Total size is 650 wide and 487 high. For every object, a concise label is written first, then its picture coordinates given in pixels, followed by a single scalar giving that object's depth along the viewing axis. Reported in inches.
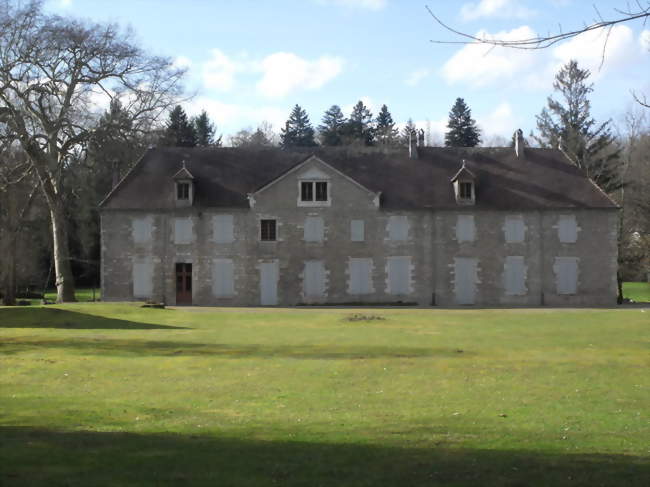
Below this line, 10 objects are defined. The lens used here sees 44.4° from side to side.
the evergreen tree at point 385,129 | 3036.9
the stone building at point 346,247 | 1581.0
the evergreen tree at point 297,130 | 3262.8
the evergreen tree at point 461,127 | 2901.1
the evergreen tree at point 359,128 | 2992.1
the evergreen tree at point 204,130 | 2903.5
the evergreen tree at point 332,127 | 3070.9
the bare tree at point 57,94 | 1389.0
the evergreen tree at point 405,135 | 2925.7
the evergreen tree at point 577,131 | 2065.7
